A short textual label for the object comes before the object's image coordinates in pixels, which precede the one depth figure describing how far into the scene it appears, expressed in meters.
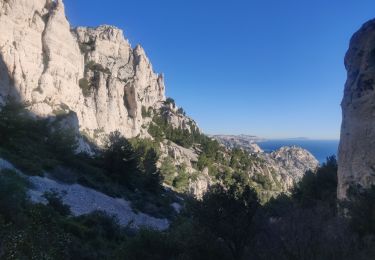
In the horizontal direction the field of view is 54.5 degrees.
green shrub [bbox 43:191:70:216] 15.14
